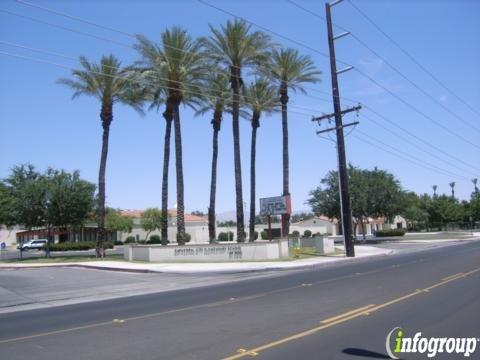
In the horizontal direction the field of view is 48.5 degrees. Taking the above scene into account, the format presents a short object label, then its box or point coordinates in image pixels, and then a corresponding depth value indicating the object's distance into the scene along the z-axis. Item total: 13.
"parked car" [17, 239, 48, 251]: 70.74
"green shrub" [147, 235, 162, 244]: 70.59
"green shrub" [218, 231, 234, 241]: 77.44
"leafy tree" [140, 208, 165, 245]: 81.62
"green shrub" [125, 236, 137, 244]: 77.50
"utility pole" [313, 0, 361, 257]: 34.19
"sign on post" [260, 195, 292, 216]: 36.19
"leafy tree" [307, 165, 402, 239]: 56.38
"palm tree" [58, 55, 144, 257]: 36.38
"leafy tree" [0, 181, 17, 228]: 42.34
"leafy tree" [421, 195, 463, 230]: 106.19
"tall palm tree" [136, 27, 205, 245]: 34.75
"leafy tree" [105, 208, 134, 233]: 79.56
